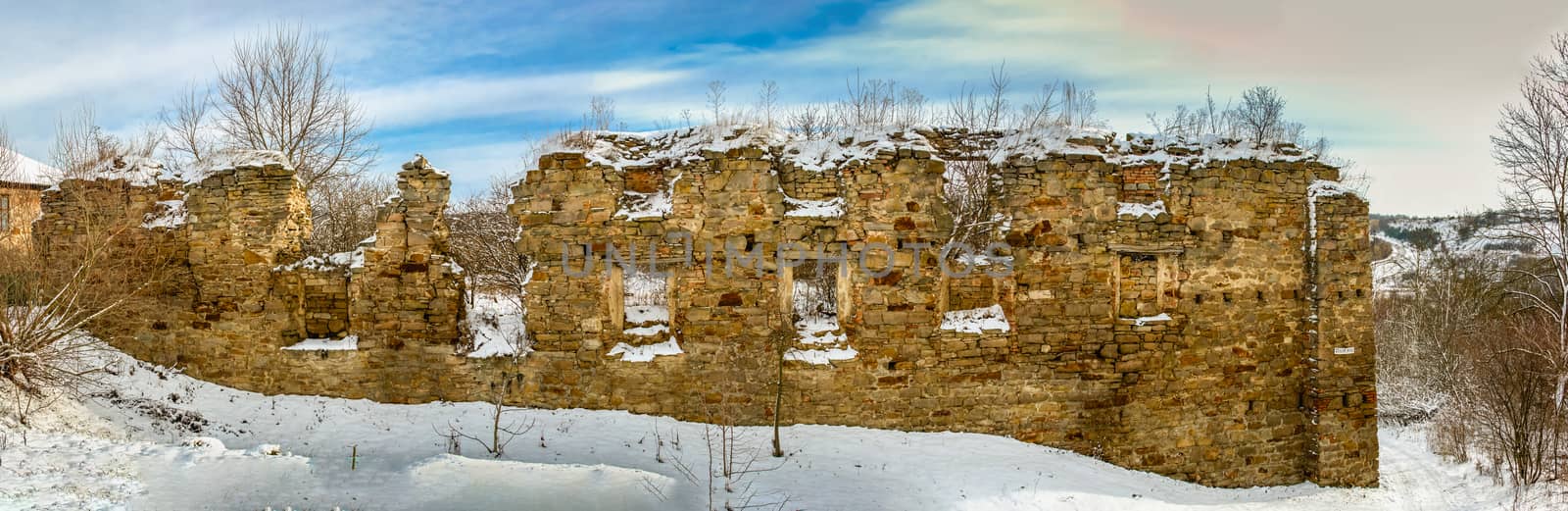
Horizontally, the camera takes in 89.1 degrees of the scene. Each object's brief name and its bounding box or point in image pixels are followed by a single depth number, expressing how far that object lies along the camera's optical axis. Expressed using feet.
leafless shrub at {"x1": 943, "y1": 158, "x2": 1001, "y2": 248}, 33.96
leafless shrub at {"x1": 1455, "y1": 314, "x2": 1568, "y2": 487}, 40.14
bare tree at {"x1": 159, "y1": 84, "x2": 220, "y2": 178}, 58.65
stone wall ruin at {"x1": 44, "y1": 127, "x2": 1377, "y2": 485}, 32.60
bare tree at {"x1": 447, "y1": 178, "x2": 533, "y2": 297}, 59.16
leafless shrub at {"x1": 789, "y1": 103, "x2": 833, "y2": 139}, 34.47
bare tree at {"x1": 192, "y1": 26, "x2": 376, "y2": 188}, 60.34
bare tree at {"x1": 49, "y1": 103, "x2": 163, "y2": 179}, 36.47
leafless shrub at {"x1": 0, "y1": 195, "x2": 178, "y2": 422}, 30.07
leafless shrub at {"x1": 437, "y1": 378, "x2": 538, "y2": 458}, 29.58
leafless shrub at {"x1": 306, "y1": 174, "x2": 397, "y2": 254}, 59.89
